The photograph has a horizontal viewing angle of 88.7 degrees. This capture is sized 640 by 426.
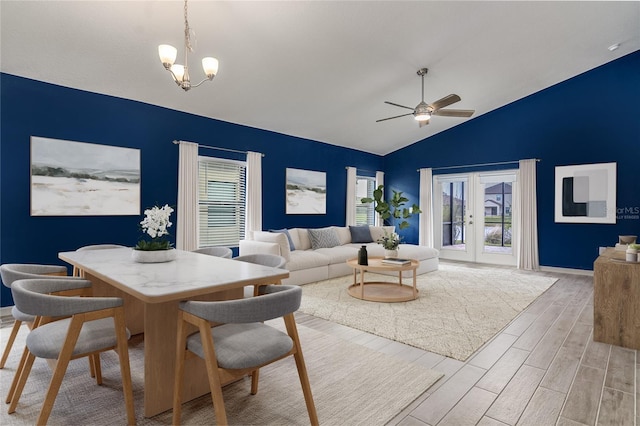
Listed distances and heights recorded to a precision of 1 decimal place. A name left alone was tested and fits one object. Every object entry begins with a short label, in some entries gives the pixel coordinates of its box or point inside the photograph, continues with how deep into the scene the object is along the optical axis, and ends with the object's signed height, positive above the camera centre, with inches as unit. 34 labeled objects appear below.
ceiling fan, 167.8 +57.1
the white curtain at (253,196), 223.6 +13.0
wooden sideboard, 110.6 -29.9
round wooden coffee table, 164.3 -41.1
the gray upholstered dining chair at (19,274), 81.9 -17.7
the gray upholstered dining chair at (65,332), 61.7 -25.7
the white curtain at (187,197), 191.0 +10.1
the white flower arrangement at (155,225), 92.2 -3.1
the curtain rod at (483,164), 262.5 +44.1
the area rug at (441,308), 118.8 -43.1
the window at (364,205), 320.8 +12.8
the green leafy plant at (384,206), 219.8 +6.2
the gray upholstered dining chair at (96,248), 123.0 -13.2
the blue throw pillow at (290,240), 221.8 -17.5
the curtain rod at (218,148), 191.3 +42.9
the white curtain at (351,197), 300.9 +16.8
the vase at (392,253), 187.6 -21.8
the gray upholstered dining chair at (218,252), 122.7 -14.3
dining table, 62.8 -14.2
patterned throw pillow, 236.2 -17.2
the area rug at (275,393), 72.6 -44.9
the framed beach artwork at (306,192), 255.6 +18.9
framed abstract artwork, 220.8 +16.1
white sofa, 191.9 -25.1
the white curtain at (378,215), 336.5 +0.2
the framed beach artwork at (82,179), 148.3 +17.0
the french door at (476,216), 275.1 -0.4
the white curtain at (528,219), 250.1 -2.3
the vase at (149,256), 90.0 -11.6
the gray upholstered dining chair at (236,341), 56.2 -24.9
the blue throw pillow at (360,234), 270.5 -15.9
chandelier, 95.0 +44.8
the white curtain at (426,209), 310.0 +6.1
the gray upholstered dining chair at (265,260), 95.6 -14.0
